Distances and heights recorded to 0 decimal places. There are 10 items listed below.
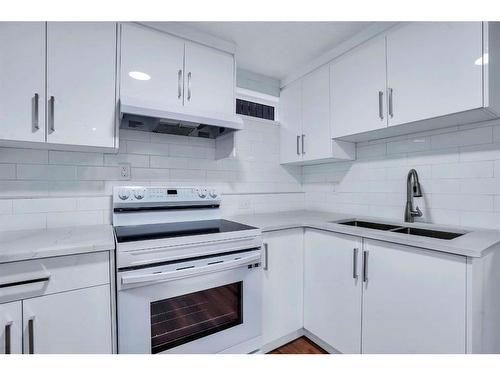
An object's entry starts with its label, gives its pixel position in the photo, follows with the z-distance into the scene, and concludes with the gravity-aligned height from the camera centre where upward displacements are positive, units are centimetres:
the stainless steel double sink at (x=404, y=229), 157 -29
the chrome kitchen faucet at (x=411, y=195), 171 -5
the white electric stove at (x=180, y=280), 123 -50
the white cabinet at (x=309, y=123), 209 +57
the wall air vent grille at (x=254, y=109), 237 +75
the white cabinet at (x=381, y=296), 116 -60
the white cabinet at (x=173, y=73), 155 +76
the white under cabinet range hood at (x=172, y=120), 144 +43
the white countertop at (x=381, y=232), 113 -26
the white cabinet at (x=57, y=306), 104 -52
